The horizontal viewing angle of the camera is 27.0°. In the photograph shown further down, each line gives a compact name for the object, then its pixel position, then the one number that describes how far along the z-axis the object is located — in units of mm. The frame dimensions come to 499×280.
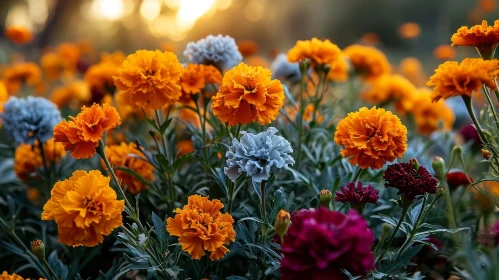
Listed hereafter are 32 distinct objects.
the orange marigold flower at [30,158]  1169
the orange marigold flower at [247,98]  923
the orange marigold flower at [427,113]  1462
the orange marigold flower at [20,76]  1707
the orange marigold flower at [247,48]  1660
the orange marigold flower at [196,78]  1027
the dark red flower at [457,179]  1093
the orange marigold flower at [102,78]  1315
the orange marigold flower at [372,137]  918
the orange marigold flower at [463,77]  896
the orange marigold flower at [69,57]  2066
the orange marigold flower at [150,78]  970
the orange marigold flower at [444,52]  2158
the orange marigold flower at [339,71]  1226
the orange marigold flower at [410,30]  2704
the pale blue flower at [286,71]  1299
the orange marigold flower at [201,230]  903
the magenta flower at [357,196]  908
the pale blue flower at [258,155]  900
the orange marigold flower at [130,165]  1066
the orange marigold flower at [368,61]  1471
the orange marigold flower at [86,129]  906
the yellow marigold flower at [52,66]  2097
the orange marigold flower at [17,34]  2039
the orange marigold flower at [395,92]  1429
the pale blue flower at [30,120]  1124
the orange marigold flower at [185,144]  1268
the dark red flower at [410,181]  901
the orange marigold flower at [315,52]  1084
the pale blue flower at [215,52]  1065
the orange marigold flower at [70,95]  1647
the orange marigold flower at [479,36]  929
